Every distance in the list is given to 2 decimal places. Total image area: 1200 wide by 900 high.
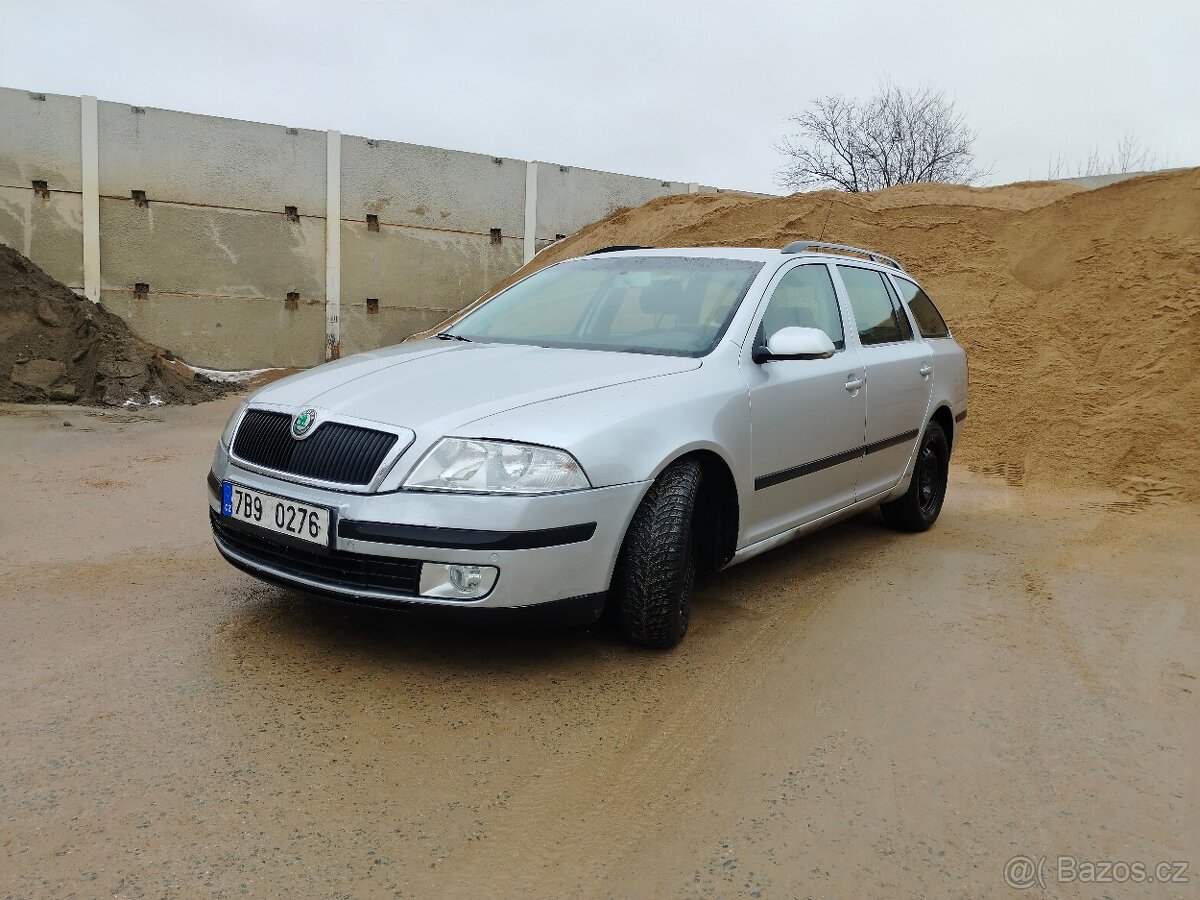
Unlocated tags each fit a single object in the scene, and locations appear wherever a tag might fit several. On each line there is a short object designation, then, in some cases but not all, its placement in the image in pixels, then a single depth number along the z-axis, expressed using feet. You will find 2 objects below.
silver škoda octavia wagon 10.18
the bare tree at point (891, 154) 101.09
